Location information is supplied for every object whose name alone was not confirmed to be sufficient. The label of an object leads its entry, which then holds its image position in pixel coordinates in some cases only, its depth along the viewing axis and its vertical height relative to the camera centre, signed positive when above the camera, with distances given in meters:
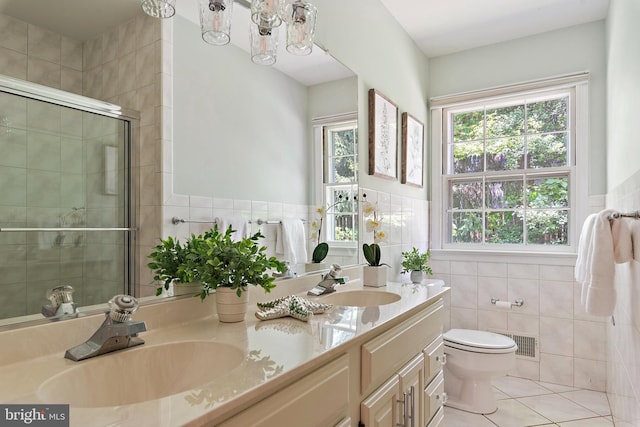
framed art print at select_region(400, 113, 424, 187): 2.99 +0.49
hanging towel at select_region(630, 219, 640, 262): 1.38 -0.09
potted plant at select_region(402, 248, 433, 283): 2.85 -0.37
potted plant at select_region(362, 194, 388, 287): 2.08 -0.23
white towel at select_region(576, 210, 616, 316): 1.45 -0.21
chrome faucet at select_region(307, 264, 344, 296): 1.79 -0.33
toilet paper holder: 3.07 -0.69
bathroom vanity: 0.73 -0.35
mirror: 0.95 +0.41
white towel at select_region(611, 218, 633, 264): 1.47 -0.10
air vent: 3.04 -1.00
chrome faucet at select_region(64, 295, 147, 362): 0.92 -0.28
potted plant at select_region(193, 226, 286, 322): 1.24 -0.18
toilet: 2.48 -0.97
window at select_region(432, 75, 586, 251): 3.06 +0.34
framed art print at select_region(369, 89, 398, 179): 2.51 +0.51
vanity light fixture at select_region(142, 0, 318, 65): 1.40 +0.72
